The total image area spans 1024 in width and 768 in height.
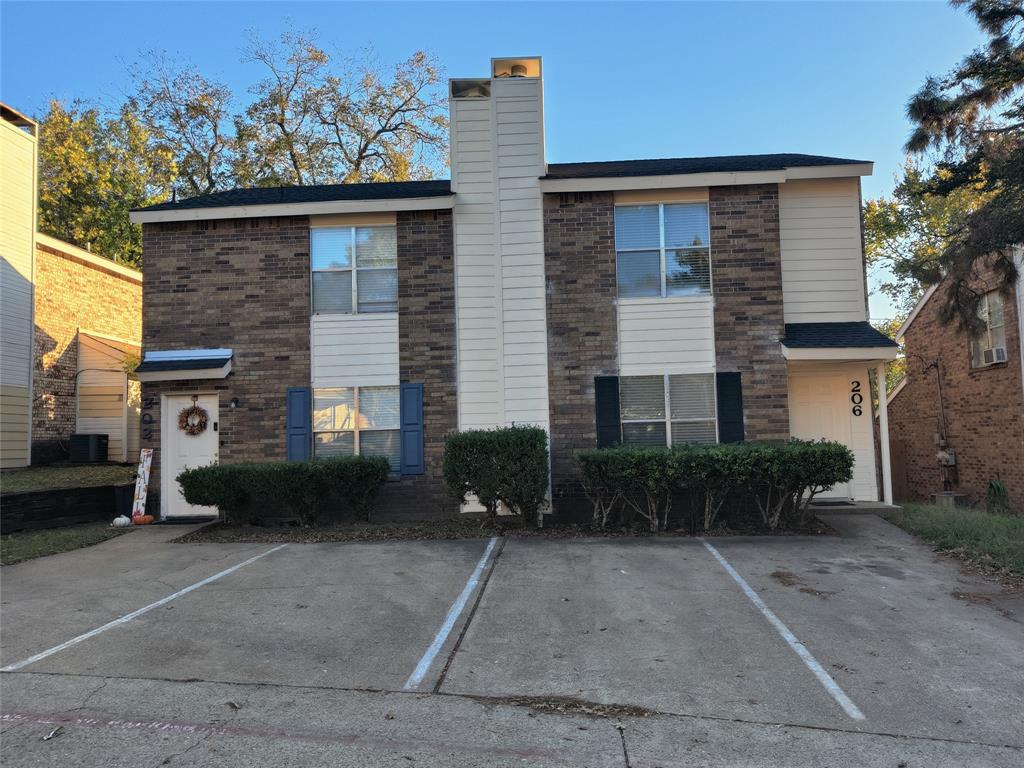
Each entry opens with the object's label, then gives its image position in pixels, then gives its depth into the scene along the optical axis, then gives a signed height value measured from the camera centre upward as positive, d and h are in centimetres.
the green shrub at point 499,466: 898 -61
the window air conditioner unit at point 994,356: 1270 +111
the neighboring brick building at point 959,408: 1256 +10
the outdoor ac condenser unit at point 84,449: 1511 -46
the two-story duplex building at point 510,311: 1035 +180
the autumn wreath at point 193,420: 1092 +12
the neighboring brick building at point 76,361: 1530 +168
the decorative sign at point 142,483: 1070 -90
